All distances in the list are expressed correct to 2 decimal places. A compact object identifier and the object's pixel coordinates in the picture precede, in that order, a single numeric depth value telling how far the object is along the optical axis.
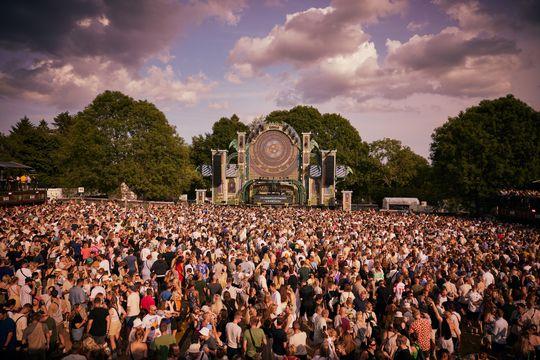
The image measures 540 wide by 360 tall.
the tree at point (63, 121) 78.38
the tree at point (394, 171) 53.44
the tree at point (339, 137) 54.25
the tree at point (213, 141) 60.22
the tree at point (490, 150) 35.44
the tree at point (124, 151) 40.75
